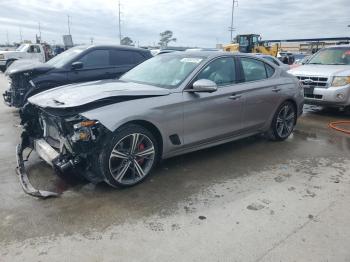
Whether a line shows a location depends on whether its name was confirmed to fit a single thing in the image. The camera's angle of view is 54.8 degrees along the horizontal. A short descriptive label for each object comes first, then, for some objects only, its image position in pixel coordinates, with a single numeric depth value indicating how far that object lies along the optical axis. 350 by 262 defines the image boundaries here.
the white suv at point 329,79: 7.95
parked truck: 22.25
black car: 7.34
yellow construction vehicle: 27.91
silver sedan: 3.68
